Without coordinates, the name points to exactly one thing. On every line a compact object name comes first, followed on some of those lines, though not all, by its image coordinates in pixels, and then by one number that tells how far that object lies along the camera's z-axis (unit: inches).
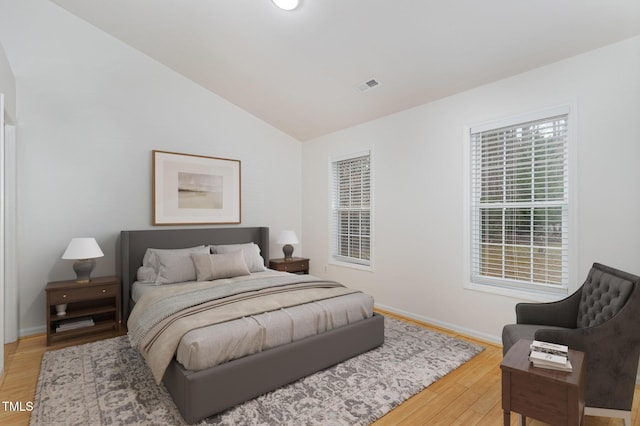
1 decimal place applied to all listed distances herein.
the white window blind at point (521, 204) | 113.7
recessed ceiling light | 107.2
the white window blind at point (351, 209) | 185.8
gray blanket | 87.4
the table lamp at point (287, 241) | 196.1
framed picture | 165.5
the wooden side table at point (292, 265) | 192.9
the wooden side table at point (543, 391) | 60.4
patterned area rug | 80.4
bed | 78.2
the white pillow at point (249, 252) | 164.2
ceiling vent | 142.6
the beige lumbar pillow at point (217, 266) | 143.0
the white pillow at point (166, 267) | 140.9
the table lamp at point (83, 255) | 129.0
